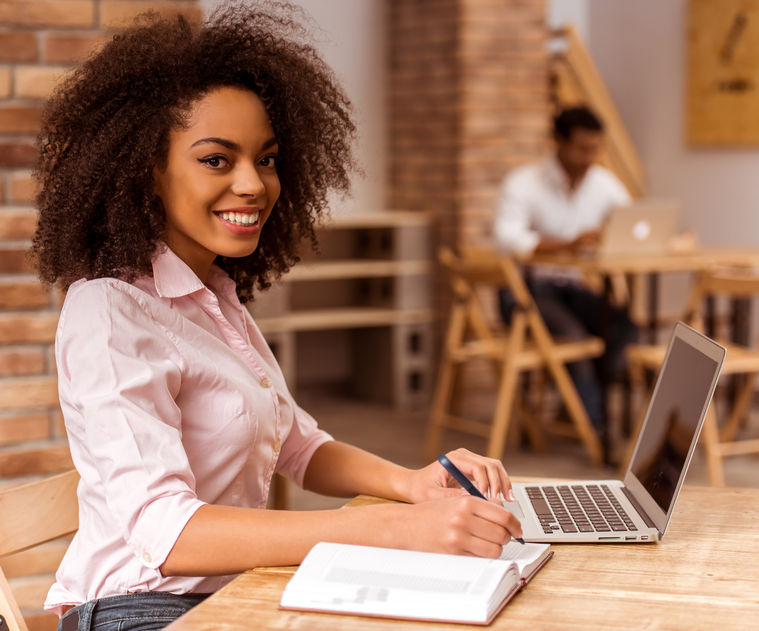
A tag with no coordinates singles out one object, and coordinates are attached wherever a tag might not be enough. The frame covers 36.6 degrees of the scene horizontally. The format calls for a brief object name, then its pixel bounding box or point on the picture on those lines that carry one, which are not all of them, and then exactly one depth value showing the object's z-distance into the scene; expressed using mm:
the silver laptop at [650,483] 1392
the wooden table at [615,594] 1120
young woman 1282
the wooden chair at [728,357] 3975
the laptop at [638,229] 4887
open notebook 1112
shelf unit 6090
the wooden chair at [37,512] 1497
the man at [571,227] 4957
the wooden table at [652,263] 4555
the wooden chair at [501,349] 4531
